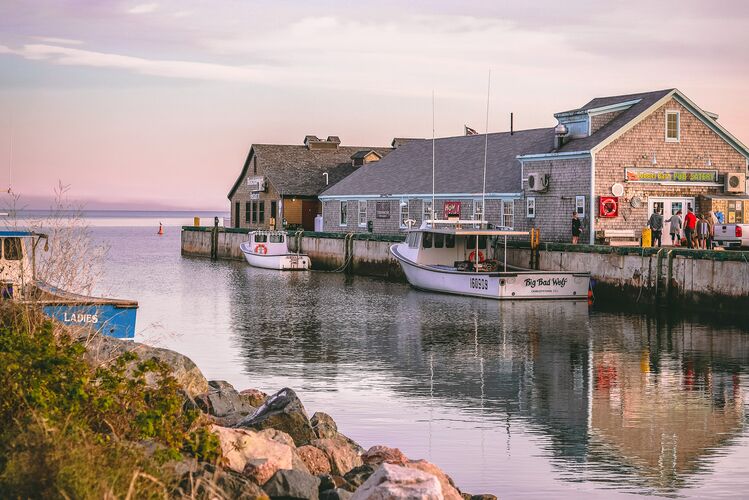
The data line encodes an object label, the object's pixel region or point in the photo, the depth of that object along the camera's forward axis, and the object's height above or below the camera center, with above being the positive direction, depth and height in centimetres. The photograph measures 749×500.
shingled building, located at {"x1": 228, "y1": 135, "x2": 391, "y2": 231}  7300 +279
